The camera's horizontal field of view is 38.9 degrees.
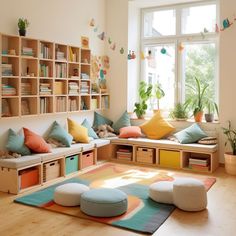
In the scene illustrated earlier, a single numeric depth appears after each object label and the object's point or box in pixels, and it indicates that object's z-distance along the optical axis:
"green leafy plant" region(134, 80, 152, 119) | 6.67
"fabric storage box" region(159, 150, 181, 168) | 5.69
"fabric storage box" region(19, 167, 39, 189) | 4.32
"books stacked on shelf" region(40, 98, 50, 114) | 5.14
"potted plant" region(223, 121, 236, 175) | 5.28
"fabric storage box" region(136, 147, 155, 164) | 5.93
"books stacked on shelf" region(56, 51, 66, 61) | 5.40
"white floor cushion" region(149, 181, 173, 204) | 3.83
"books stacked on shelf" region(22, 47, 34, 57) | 4.81
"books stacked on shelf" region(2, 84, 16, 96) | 4.55
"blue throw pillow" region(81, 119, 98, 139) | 6.10
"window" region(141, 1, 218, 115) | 6.29
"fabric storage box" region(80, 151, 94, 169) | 5.51
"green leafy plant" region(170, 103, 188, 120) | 6.30
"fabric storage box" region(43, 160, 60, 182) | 4.71
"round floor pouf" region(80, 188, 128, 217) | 3.41
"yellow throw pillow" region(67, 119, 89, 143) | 5.66
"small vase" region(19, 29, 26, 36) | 4.72
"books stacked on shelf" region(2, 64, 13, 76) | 4.56
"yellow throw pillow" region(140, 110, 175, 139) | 6.15
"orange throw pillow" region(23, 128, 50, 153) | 4.68
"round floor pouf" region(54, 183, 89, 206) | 3.71
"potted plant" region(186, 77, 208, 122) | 6.04
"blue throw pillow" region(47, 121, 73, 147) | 5.27
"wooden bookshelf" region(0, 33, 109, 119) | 4.68
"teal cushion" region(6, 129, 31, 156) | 4.54
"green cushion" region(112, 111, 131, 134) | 6.54
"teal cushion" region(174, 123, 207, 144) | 5.66
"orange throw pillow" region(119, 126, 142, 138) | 6.21
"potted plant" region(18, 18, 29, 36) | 4.71
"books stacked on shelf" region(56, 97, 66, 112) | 5.46
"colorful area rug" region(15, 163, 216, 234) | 3.36
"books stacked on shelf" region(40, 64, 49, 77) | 5.13
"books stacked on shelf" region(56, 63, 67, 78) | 5.41
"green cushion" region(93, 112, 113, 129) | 6.53
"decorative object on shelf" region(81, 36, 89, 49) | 6.11
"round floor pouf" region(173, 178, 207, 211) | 3.64
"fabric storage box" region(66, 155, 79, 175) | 5.16
